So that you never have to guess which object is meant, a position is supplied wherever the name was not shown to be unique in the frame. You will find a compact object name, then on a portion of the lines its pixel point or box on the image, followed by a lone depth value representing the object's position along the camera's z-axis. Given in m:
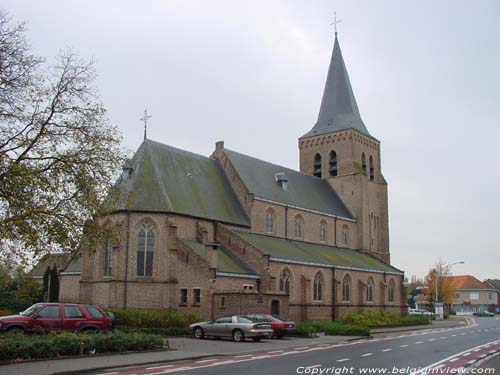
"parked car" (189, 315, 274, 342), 27.45
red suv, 21.53
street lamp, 84.68
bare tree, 18.83
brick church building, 36.59
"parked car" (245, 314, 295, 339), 29.57
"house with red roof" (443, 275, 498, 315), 114.06
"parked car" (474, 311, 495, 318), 89.56
